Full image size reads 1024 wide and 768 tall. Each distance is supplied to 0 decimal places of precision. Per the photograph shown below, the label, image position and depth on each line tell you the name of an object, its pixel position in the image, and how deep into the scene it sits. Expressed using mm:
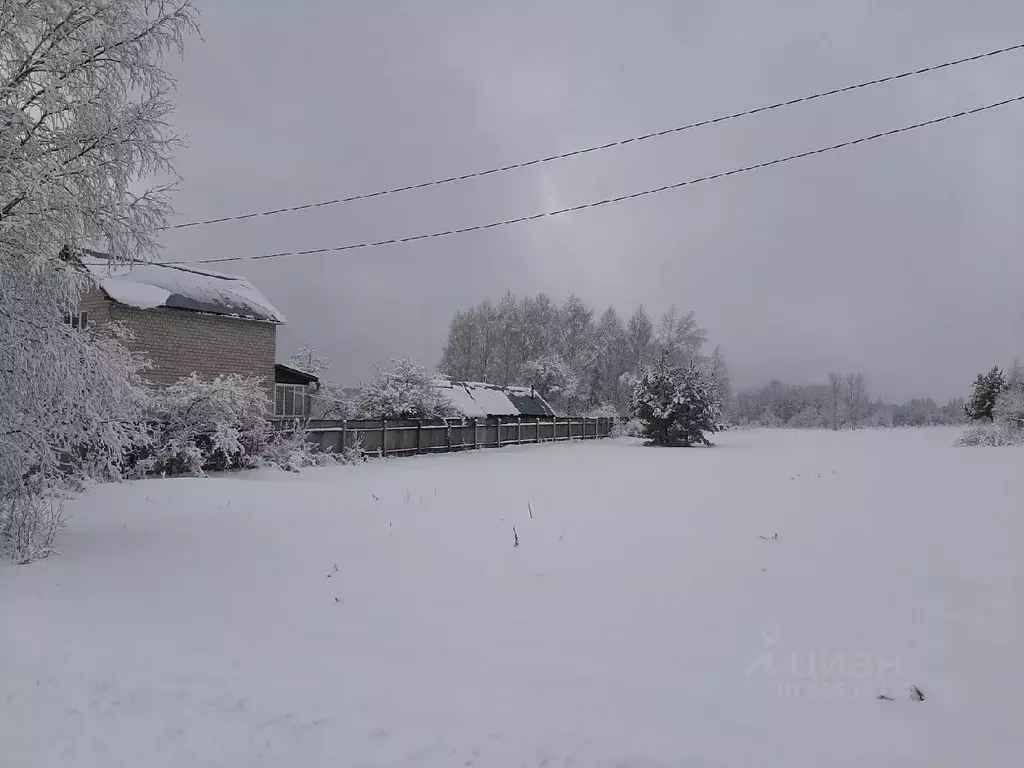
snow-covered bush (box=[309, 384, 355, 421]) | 28250
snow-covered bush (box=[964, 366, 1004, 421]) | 40969
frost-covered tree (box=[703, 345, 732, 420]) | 62975
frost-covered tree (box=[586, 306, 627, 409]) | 61594
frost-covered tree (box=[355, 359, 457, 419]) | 25375
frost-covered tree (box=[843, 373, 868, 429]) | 84406
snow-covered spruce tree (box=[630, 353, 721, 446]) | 32875
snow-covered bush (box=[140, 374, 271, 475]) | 14477
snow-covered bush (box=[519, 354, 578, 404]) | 58344
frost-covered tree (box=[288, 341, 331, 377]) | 59625
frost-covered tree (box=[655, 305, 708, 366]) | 59312
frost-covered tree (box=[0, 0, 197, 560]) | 6152
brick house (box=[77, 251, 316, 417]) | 20047
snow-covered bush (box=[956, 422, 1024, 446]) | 27328
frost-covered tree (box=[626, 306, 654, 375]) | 61500
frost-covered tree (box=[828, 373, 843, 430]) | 82488
